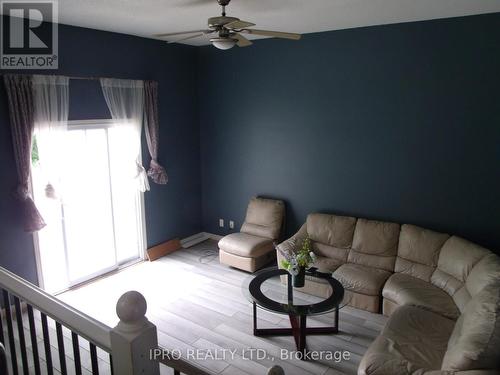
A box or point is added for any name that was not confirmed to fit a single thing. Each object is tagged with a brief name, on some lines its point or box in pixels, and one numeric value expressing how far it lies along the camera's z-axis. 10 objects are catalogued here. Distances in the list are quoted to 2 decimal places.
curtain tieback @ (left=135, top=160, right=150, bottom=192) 5.37
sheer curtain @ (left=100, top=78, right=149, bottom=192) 4.86
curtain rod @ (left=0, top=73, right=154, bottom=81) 4.47
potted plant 3.71
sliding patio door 4.54
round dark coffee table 3.43
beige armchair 5.18
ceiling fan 2.79
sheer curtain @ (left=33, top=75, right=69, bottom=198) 4.14
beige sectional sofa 2.62
